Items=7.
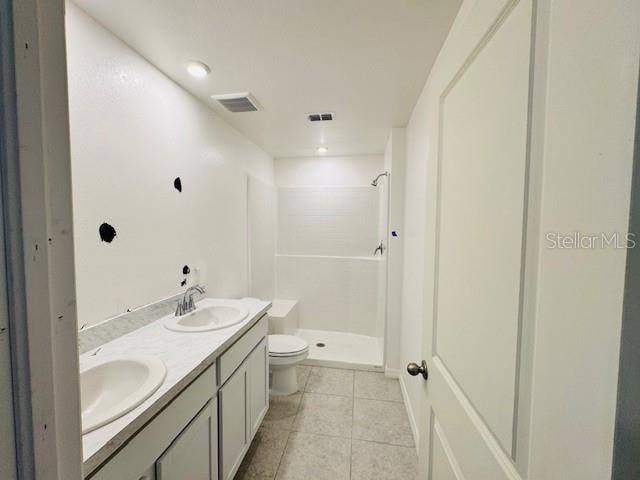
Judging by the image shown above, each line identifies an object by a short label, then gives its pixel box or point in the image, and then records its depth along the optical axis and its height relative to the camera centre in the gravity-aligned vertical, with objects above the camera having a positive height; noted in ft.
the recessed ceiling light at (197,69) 4.64 +2.89
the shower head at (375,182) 9.85 +1.74
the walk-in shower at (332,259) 10.36 -1.36
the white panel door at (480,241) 1.59 -0.10
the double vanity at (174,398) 2.34 -2.04
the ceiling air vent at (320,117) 6.68 +2.90
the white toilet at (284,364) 6.91 -3.77
